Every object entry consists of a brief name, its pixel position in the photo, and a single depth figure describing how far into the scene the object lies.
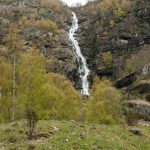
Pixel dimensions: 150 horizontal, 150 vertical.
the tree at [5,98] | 46.17
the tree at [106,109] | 47.47
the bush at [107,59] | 136.00
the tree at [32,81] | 39.44
